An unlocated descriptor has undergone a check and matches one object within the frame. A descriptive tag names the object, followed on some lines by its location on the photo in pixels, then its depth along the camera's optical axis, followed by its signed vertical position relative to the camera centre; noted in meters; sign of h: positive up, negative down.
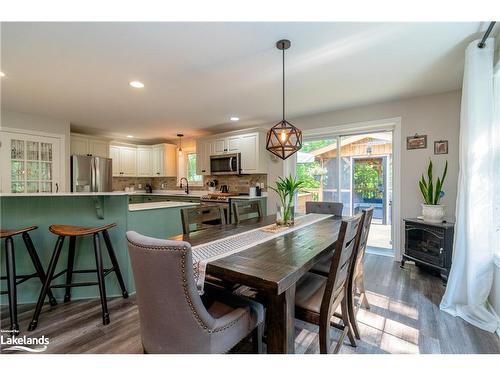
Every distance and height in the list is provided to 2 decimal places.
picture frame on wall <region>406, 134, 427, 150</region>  3.24 +0.57
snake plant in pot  2.89 -0.20
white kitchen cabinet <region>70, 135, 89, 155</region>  4.90 +0.80
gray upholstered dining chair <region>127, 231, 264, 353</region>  0.92 -0.52
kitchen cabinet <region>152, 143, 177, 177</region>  5.92 +0.59
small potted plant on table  2.19 -0.24
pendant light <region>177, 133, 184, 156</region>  6.10 +0.97
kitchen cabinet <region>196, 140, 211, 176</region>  5.18 +0.63
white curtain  1.91 -0.01
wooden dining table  1.07 -0.42
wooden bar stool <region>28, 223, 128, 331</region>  1.94 -0.66
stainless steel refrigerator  4.56 +0.20
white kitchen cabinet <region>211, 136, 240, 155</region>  4.77 +0.79
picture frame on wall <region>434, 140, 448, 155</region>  3.09 +0.47
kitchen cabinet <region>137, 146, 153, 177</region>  6.18 +0.58
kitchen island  2.17 -0.38
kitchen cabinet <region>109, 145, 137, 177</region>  5.75 +0.59
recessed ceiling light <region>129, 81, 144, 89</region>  2.79 +1.19
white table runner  1.22 -0.41
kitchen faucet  5.82 -0.11
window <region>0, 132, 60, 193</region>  3.79 +0.35
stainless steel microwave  4.70 +0.40
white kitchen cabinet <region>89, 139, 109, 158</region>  5.19 +0.81
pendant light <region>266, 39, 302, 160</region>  2.25 +0.44
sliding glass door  3.89 +0.17
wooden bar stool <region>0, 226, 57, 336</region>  1.83 -0.72
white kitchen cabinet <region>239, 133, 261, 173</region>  4.50 +0.60
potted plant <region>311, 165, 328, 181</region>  4.33 +0.20
